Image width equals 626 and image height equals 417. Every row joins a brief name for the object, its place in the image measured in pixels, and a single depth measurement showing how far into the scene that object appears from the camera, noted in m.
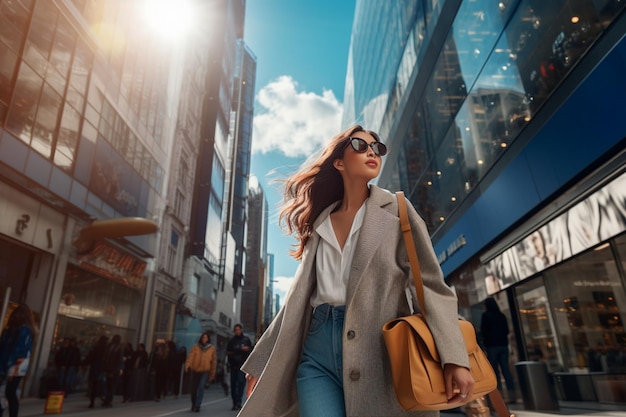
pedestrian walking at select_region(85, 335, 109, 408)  9.27
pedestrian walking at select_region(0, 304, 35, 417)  5.26
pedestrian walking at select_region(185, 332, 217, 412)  7.91
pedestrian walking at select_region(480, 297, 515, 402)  7.12
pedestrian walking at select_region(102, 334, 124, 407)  9.49
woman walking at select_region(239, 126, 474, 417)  1.42
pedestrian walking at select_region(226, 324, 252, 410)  8.23
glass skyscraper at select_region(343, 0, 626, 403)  6.81
